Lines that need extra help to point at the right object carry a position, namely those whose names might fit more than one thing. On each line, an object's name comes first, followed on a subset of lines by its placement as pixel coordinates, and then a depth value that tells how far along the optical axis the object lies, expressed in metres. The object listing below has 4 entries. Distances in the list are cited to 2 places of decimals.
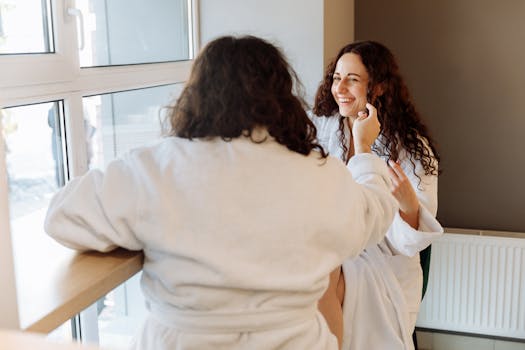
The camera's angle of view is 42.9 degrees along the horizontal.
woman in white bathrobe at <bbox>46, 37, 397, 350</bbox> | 1.10
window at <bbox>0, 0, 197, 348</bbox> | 1.49
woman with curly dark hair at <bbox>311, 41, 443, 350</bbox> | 1.80
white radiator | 2.81
